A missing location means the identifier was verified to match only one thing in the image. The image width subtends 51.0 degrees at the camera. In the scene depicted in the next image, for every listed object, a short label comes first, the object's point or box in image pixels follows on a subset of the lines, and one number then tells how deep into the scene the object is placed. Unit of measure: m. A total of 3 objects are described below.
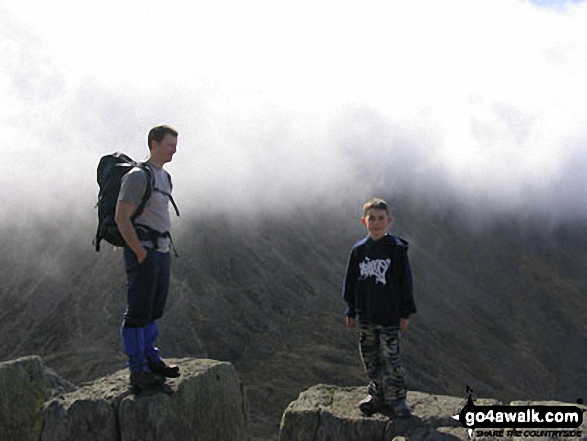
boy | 5.94
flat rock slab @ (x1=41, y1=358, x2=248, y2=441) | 5.75
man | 5.49
